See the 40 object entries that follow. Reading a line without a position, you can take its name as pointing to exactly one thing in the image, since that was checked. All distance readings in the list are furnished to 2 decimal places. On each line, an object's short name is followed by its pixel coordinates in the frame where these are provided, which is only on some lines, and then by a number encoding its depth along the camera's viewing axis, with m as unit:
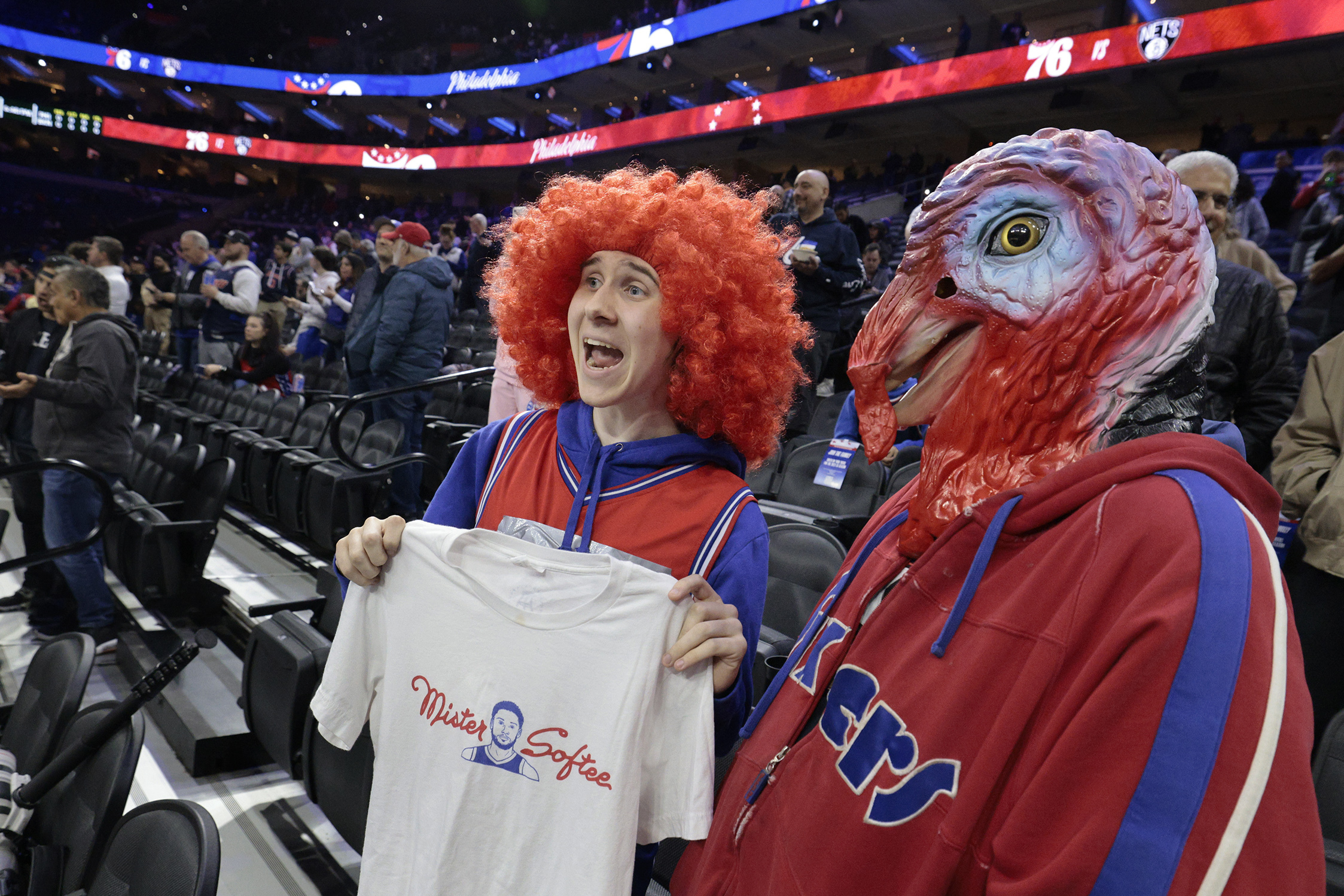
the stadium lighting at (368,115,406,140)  29.00
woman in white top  7.82
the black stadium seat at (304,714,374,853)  2.13
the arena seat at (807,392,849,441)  4.94
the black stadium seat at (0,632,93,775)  2.21
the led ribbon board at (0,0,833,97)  18.30
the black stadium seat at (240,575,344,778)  2.47
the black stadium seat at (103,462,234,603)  4.01
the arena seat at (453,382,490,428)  6.22
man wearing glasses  2.23
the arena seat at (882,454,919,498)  3.34
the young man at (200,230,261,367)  7.52
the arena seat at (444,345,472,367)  7.81
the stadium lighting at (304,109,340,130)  29.02
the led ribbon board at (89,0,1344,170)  9.02
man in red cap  4.73
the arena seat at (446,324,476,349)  9.74
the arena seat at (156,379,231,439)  6.96
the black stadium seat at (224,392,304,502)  5.79
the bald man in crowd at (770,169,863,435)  4.29
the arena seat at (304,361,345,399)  7.64
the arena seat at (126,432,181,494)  5.12
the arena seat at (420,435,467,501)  4.81
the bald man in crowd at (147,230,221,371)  7.98
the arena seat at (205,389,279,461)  6.19
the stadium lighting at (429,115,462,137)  28.02
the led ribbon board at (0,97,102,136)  24.89
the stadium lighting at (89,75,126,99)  28.50
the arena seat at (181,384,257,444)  6.58
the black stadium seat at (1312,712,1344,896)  1.49
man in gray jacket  4.02
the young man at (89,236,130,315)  6.23
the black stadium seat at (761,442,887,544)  3.21
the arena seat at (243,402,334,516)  5.31
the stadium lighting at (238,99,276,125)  29.12
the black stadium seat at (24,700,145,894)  1.77
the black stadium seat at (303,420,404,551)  4.42
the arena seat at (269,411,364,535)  4.84
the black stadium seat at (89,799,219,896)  1.38
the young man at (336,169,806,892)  1.28
